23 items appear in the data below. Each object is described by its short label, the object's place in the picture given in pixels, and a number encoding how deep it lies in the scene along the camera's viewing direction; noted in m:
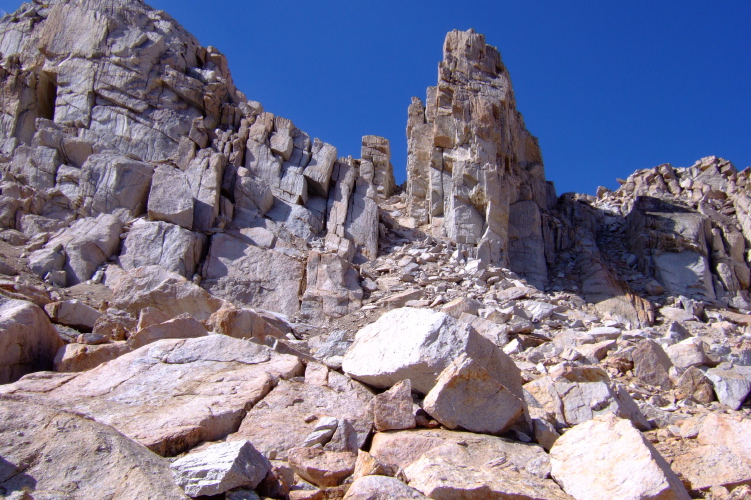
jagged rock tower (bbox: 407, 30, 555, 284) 20.70
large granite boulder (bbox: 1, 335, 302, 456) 5.29
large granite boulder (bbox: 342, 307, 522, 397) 5.96
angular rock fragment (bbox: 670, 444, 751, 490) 5.02
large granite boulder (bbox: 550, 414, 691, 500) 4.33
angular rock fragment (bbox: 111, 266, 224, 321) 12.62
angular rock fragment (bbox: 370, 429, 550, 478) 5.03
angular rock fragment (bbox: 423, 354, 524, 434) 5.62
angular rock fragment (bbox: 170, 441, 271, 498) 3.99
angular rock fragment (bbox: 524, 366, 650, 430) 6.50
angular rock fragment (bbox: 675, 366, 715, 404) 8.08
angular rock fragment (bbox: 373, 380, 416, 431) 5.65
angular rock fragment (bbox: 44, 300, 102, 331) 9.62
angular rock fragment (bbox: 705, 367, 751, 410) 7.88
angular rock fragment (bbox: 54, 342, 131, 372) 7.20
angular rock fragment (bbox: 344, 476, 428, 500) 4.02
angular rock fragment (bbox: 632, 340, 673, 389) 8.67
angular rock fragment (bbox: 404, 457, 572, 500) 4.35
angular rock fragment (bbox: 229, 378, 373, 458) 5.37
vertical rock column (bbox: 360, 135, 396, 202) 25.89
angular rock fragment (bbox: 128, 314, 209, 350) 7.95
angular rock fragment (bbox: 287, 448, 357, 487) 4.67
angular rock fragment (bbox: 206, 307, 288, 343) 9.76
